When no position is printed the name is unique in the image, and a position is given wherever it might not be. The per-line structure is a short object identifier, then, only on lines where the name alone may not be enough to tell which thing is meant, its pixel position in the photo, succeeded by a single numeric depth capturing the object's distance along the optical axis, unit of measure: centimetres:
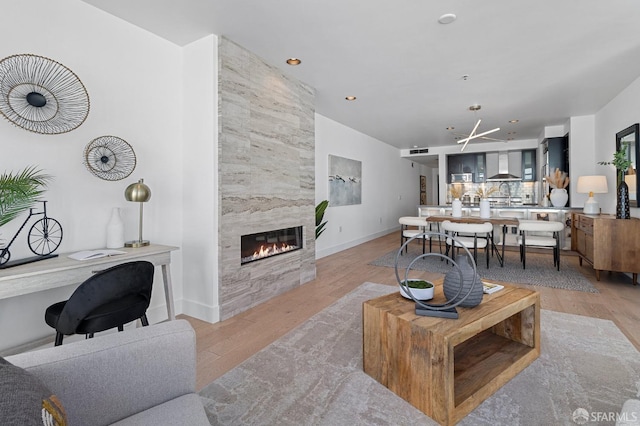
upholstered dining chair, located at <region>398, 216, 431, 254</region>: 559
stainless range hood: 839
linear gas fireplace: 318
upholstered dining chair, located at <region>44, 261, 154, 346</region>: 161
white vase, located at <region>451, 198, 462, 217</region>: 504
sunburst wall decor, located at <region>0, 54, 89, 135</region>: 199
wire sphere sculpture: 167
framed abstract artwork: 606
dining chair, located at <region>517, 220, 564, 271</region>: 440
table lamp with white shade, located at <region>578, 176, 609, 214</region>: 471
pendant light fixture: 507
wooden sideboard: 363
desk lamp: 240
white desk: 165
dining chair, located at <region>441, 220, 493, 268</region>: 432
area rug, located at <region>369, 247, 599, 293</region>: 391
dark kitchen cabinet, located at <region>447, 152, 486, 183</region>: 872
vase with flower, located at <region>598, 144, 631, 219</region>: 376
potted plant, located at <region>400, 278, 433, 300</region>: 180
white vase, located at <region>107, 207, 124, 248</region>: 239
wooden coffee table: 151
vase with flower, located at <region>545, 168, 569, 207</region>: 578
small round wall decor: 240
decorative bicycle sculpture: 210
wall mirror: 388
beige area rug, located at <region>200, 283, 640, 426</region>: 158
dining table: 465
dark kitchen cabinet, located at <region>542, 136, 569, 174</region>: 632
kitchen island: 577
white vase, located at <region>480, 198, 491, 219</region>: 485
